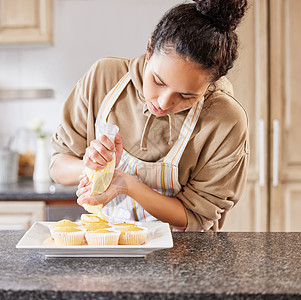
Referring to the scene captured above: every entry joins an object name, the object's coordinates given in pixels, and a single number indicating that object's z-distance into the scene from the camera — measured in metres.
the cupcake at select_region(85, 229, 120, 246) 1.06
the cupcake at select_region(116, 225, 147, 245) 1.09
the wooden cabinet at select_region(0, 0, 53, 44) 2.90
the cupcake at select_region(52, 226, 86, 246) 1.07
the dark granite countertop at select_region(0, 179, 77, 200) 2.58
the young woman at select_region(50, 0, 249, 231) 1.30
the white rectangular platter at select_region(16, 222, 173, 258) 1.03
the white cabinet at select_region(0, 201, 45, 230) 2.60
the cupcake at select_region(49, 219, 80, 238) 1.13
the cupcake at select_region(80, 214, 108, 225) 1.18
